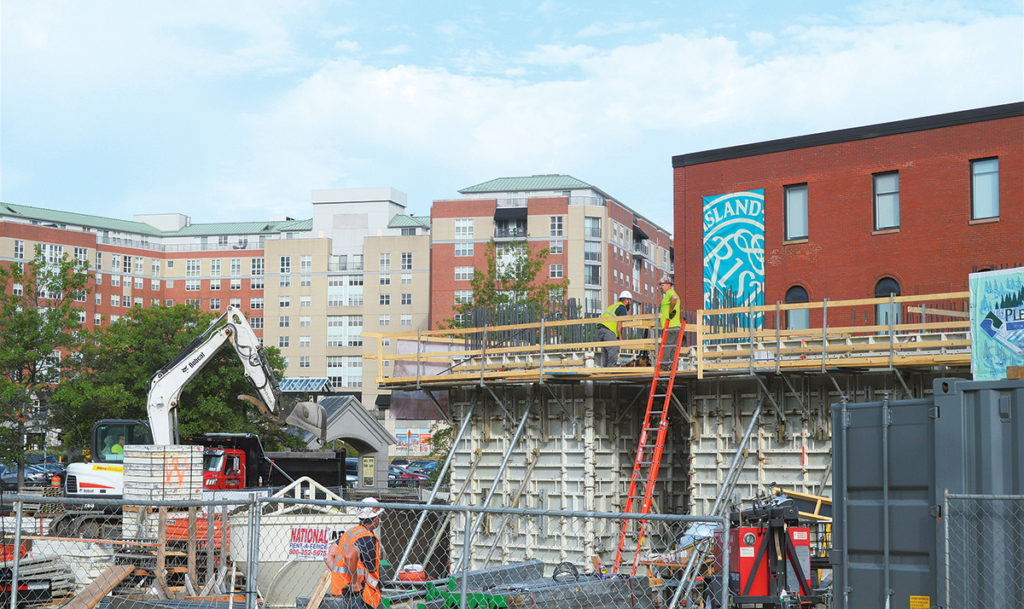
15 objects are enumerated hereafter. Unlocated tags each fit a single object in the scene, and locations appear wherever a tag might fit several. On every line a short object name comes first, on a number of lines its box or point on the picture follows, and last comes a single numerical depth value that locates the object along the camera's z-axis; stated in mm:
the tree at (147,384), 53688
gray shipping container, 8008
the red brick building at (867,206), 28859
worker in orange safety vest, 10672
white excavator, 24688
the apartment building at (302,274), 122375
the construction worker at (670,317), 20578
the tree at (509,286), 42875
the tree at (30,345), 51844
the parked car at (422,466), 71038
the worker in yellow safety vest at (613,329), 22719
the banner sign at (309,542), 17031
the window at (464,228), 113250
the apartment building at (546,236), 110688
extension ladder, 19844
